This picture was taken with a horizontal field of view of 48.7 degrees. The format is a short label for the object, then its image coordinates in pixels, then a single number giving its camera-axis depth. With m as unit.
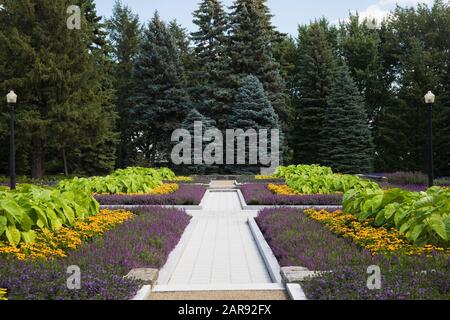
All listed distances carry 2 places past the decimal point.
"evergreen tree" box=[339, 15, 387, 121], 41.38
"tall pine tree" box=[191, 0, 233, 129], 38.22
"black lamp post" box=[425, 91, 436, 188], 16.05
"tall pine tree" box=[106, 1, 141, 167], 42.22
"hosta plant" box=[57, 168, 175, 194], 16.17
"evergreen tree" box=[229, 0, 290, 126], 38.50
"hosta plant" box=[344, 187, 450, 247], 6.73
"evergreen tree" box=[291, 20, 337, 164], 40.47
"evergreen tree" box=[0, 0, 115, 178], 26.86
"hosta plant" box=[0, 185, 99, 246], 6.86
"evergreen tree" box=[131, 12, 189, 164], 38.06
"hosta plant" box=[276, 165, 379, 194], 16.23
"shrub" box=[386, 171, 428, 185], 21.73
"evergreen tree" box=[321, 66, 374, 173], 36.62
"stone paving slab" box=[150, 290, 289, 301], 5.18
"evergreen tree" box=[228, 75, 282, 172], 35.72
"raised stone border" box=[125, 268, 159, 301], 5.12
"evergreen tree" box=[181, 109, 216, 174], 35.84
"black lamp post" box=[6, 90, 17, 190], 16.16
